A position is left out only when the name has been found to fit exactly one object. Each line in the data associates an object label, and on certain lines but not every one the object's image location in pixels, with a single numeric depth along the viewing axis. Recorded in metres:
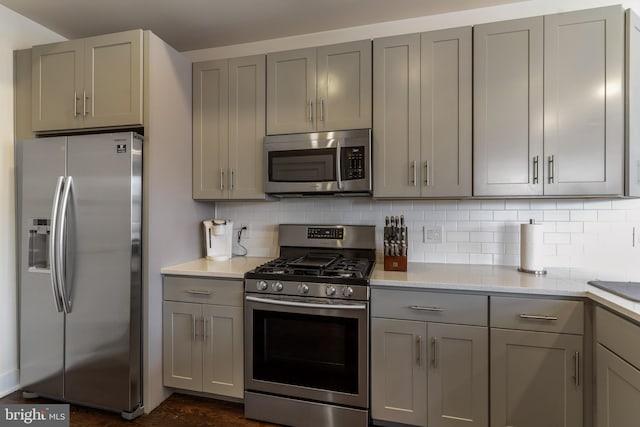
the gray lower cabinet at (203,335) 2.19
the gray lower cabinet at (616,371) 1.36
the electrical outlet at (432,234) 2.50
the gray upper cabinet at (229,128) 2.52
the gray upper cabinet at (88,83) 2.19
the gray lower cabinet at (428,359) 1.83
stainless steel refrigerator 2.10
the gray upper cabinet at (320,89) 2.29
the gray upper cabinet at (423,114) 2.13
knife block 2.19
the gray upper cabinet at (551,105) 1.91
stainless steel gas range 1.95
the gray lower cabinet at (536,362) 1.70
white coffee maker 2.62
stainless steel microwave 2.27
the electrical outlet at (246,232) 2.92
